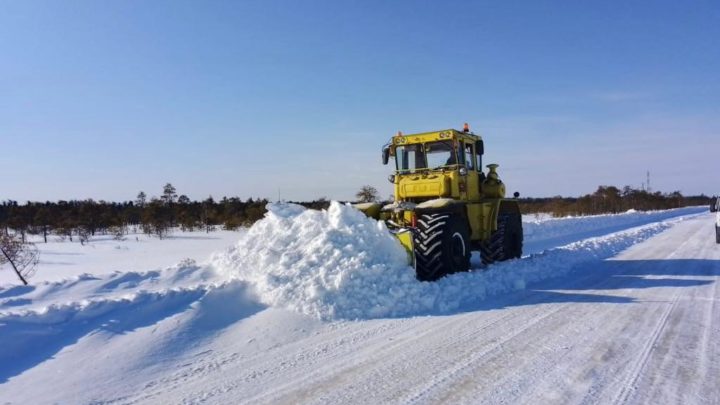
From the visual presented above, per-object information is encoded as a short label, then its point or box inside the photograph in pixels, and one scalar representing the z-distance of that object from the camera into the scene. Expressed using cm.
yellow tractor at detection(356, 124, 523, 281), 852
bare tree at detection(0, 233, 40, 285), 1368
